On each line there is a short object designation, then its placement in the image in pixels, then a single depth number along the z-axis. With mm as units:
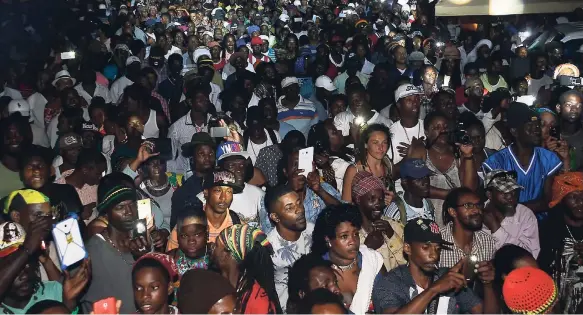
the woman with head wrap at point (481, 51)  13007
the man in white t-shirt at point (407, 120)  7371
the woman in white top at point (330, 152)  6562
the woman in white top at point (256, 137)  7707
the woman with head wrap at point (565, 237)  4789
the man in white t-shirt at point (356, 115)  7938
